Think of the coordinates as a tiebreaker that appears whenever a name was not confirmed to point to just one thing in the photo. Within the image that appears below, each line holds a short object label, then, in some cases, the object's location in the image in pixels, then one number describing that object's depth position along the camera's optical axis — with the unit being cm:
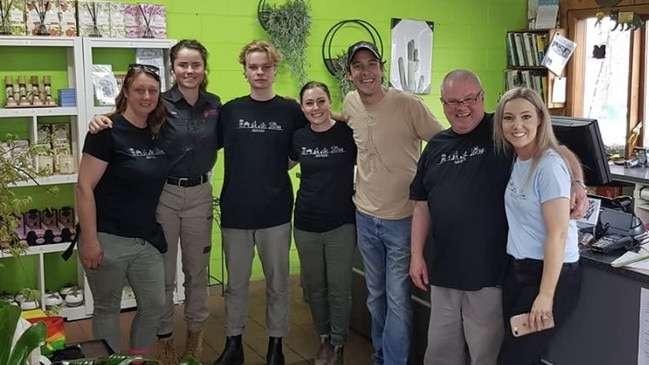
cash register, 280
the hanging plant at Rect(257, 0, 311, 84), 510
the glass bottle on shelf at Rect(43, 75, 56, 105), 437
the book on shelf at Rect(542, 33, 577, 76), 595
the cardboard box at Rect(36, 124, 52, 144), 442
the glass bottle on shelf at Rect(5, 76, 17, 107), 427
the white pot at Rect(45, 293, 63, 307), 442
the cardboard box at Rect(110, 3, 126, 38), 447
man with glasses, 268
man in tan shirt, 316
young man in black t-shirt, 338
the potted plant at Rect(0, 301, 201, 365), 162
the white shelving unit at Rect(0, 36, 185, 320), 423
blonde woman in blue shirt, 243
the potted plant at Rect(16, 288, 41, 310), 423
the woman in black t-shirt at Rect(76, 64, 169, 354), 299
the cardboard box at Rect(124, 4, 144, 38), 454
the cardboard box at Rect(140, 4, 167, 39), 460
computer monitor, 283
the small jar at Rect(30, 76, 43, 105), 434
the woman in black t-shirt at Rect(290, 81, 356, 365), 335
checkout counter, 260
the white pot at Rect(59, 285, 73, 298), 455
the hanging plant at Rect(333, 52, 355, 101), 543
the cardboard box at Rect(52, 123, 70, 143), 445
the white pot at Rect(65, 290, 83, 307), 449
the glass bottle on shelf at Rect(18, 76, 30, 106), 431
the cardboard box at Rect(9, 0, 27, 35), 419
